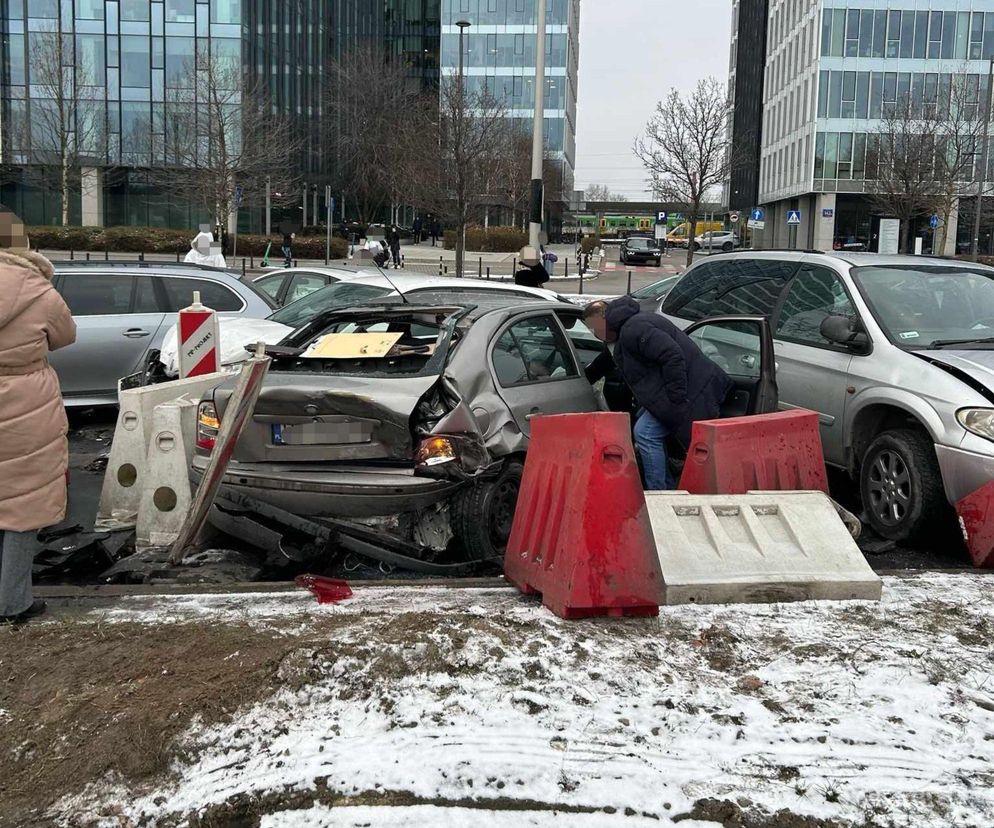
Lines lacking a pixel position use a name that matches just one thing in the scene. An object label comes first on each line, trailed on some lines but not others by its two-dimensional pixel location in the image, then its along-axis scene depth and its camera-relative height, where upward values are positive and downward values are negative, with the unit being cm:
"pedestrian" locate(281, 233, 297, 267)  3246 +73
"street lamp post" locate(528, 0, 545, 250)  1897 +285
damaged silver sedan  506 -102
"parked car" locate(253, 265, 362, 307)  1214 -19
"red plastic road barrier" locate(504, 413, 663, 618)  425 -117
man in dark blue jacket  608 -64
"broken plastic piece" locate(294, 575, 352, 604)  463 -160
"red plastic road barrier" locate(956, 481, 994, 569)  527 -133
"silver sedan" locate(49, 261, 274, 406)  931 -46
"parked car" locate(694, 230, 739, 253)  6131 +270
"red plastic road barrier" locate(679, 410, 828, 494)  536 -102
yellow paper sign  564 -47
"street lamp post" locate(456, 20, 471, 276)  3020 +172
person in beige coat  405 -67
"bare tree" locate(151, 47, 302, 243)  4176 +589
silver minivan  563 -53
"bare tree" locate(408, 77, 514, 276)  3116 +419
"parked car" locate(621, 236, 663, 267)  5131 +133
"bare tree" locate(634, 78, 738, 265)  3894 +570
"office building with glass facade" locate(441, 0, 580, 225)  7594 +1812
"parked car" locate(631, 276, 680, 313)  1038 -22
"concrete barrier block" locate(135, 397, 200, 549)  579 -132
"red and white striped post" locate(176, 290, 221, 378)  724 -59
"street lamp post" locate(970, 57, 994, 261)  3834 +535
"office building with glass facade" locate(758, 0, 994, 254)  5778 +1287
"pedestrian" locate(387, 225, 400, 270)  3738 +92
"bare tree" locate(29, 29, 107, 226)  4588 +740
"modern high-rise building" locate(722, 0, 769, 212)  8675 +1871
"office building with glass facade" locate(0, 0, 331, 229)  4741 +917
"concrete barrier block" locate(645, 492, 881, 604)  457 -136
